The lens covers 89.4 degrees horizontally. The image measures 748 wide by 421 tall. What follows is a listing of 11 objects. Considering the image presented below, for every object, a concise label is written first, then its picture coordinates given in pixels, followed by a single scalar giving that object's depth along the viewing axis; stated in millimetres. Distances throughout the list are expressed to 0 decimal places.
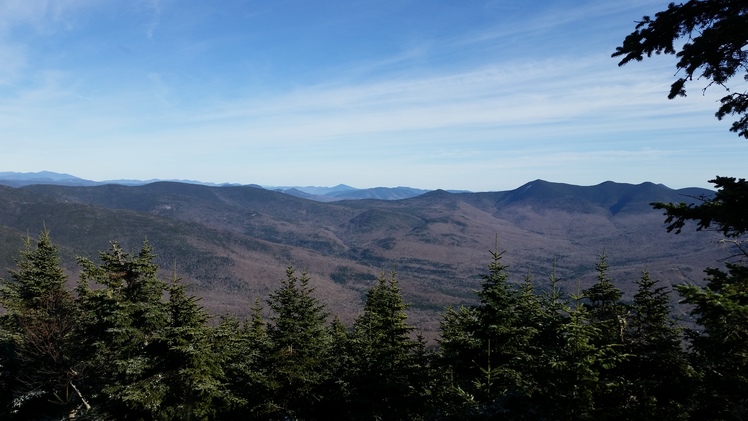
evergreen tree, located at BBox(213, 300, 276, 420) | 19500
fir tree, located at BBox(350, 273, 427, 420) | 18594
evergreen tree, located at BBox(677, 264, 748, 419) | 7895
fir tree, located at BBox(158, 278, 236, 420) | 17141
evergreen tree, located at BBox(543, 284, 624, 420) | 10008
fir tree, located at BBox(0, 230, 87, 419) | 22406
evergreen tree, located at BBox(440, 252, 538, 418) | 14484
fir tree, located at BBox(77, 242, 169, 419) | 17391
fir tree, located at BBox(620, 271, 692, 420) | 9602
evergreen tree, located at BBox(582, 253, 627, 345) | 11992
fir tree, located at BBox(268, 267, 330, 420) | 22594
